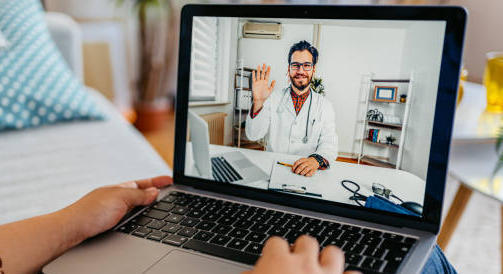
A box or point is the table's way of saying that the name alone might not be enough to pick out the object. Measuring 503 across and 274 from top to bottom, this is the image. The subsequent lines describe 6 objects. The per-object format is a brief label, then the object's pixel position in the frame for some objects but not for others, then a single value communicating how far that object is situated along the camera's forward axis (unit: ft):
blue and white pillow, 3.44
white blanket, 2.47
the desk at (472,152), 2.47
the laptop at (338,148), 1.62
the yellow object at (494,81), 2.27
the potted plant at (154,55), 7.76
